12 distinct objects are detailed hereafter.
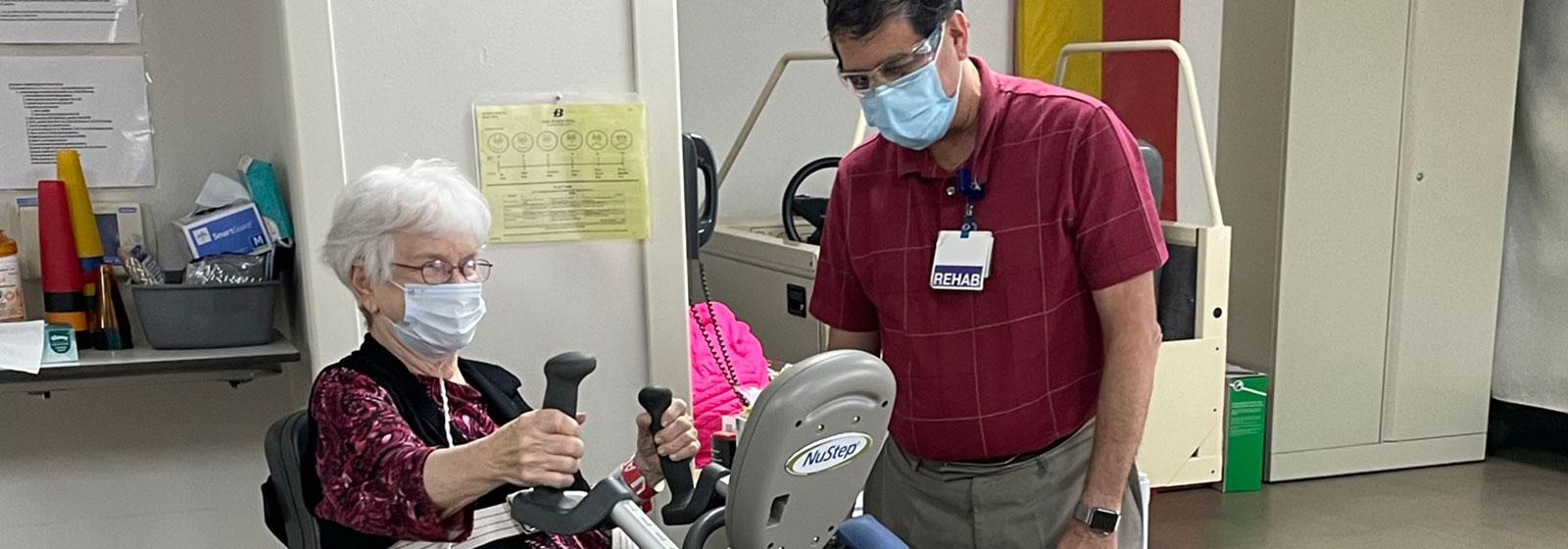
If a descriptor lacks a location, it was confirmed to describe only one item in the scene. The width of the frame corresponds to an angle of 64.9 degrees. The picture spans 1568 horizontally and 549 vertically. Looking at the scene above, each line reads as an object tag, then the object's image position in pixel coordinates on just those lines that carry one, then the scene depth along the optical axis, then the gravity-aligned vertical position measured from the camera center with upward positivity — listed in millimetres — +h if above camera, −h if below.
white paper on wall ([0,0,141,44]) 2416 +196
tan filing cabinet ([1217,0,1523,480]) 4121 -391
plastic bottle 2252 -297
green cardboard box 4145 -1095
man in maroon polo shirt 1753 -251
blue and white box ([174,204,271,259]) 2311 -211
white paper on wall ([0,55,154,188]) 2443 +7
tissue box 2178 -393
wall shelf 2162 -436
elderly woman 1545 -359
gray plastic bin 2213 -348
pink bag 2410 -521
